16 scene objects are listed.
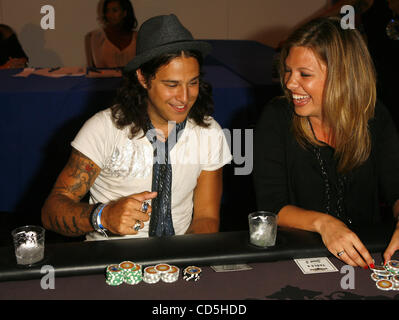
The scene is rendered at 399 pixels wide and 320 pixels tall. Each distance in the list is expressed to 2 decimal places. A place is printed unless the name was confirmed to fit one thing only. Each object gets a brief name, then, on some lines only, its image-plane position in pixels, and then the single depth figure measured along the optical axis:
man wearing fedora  1.66
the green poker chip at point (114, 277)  1.07
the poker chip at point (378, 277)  1.12
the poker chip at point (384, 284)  1.08
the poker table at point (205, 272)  1.05
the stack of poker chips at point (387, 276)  1.08
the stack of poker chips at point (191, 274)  1.11
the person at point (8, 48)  4.64
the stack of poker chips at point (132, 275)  1.08
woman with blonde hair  1.65
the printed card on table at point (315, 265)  1.17
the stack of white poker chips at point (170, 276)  1.09
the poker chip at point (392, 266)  1.14
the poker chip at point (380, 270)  1.14
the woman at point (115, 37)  4.64
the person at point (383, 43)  2.82
